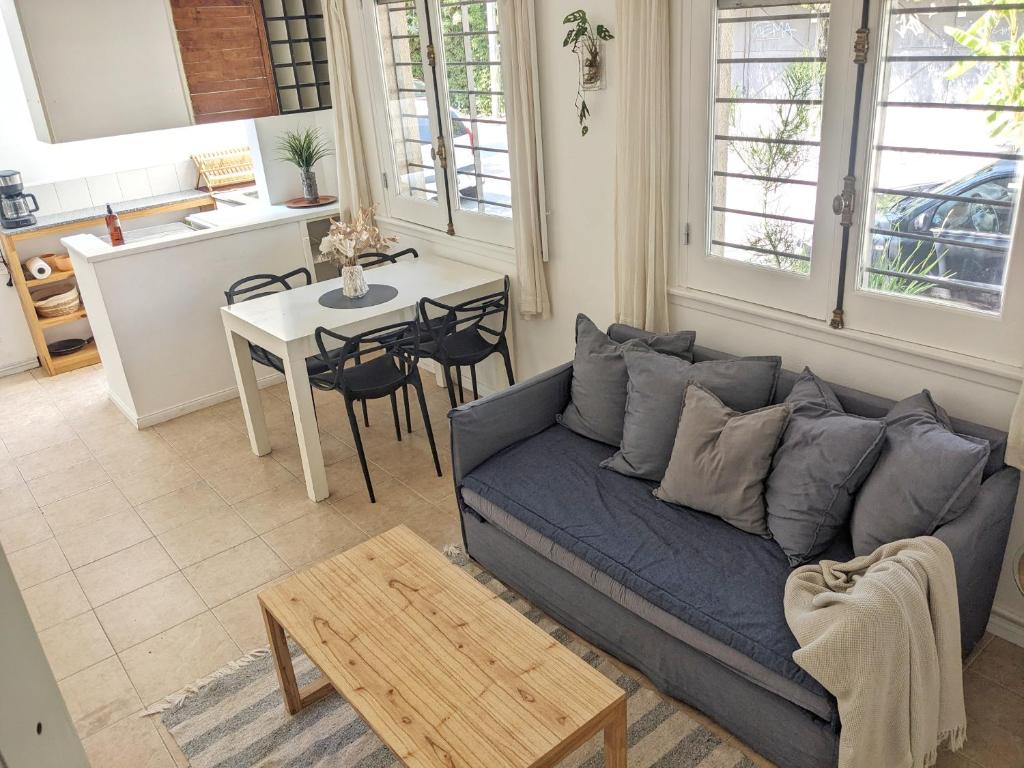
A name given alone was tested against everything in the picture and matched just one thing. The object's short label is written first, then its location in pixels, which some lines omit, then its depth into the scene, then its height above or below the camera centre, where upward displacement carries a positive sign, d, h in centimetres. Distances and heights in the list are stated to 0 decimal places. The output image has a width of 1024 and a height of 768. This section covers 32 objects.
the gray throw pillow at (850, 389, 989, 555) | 228 -121
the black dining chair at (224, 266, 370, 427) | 416 -128
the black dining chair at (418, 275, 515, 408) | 396 -133
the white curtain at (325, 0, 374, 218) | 477 -38
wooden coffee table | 201 -152
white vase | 414 -105
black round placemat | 408 -113
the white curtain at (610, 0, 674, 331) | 310 -49
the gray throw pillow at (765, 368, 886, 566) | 245 -127
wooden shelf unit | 540 -128
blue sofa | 226 -152
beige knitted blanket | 202 -144
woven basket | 562 -143
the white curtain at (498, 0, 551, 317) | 364 -47
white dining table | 378 -114
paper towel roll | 550 -117
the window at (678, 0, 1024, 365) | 241 -45
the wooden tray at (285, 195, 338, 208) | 526 -86
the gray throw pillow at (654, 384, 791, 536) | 264 -129
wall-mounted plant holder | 339 -14
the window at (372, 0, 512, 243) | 399 -34
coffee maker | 536 -76
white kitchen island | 460 -120
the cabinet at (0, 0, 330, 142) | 429 +2
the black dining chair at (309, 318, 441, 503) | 376 -139
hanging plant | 335 -4
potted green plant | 520 -57
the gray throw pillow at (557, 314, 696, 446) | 322 -125
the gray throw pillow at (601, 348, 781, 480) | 290 -120
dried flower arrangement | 400 -84
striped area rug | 247 -195
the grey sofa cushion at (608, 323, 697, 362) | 323 -113
